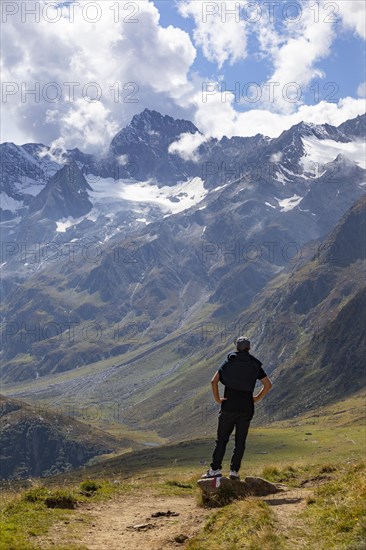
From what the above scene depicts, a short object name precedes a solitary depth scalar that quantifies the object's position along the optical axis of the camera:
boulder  21.80
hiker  22.52
